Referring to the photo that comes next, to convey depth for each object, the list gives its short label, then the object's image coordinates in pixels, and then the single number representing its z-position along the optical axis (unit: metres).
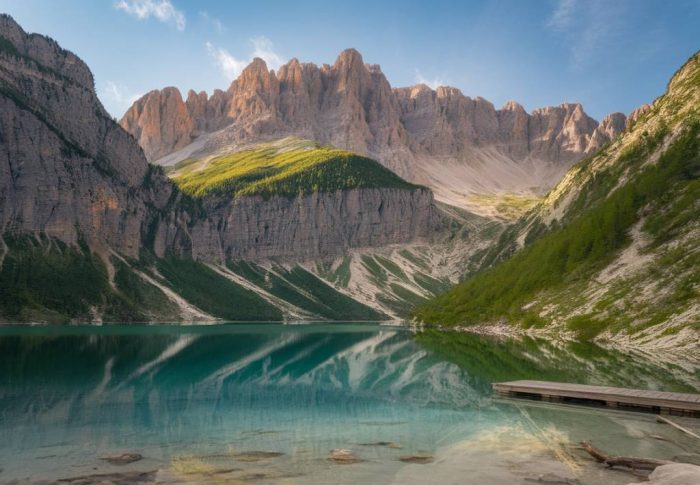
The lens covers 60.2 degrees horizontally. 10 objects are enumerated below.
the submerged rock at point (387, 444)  32.19
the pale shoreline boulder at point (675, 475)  21.22
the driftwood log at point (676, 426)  35.21
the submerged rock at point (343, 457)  28.69
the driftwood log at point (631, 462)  27.05
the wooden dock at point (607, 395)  42.47
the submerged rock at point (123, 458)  27.52
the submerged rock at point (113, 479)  24.27
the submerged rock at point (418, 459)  28.89
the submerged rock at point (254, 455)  28.83
